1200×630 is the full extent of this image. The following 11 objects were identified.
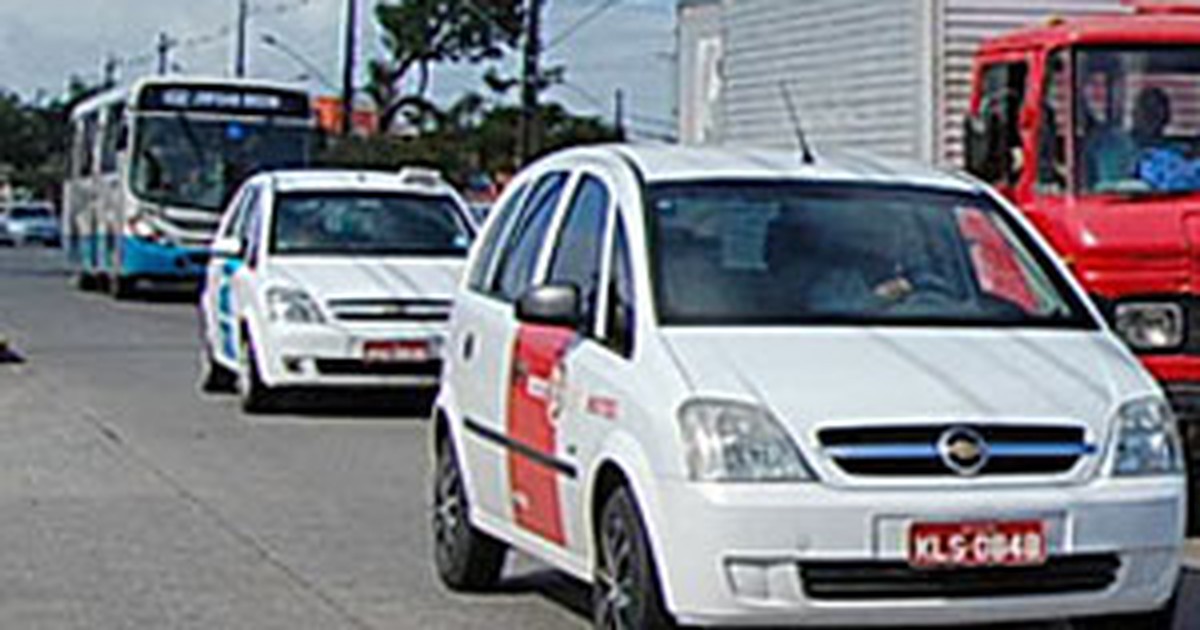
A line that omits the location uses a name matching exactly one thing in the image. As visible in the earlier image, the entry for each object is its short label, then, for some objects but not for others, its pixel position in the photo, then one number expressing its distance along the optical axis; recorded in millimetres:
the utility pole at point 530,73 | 46375
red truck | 11234
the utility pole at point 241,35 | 84062
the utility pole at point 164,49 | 92850
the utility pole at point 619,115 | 70125
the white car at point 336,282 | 16812
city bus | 32844
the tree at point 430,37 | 70688
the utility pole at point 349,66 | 56812
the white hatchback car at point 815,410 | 7242
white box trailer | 14586
